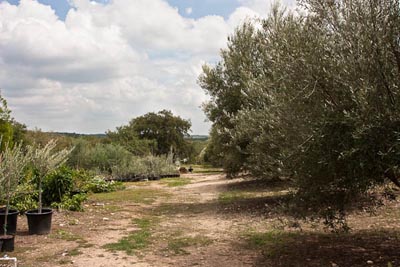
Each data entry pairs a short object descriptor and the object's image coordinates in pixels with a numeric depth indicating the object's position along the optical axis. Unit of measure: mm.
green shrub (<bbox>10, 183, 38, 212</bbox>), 11162
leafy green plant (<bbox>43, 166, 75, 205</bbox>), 12742
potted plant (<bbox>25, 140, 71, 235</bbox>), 9141
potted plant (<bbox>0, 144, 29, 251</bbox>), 7523
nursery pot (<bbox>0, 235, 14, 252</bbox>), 7445
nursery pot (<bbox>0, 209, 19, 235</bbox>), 8859
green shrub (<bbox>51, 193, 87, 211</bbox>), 12359
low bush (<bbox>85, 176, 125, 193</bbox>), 19716
